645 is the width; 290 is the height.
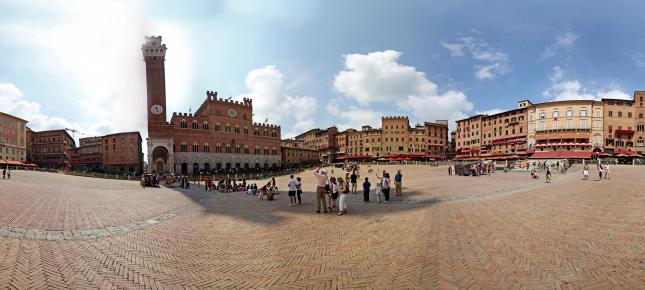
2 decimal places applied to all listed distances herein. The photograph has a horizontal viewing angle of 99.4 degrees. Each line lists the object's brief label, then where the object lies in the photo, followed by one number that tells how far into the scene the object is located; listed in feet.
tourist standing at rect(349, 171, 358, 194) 58.63
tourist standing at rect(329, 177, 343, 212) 39.91
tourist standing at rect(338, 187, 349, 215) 37.78
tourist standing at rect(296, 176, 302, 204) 48.07
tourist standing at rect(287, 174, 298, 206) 47.21
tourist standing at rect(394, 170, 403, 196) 54.29
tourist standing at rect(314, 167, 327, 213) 39.60
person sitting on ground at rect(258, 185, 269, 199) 56.84
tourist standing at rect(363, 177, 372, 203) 47.78
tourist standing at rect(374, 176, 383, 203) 46.39
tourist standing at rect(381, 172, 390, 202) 48.44
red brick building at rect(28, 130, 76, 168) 272.31
